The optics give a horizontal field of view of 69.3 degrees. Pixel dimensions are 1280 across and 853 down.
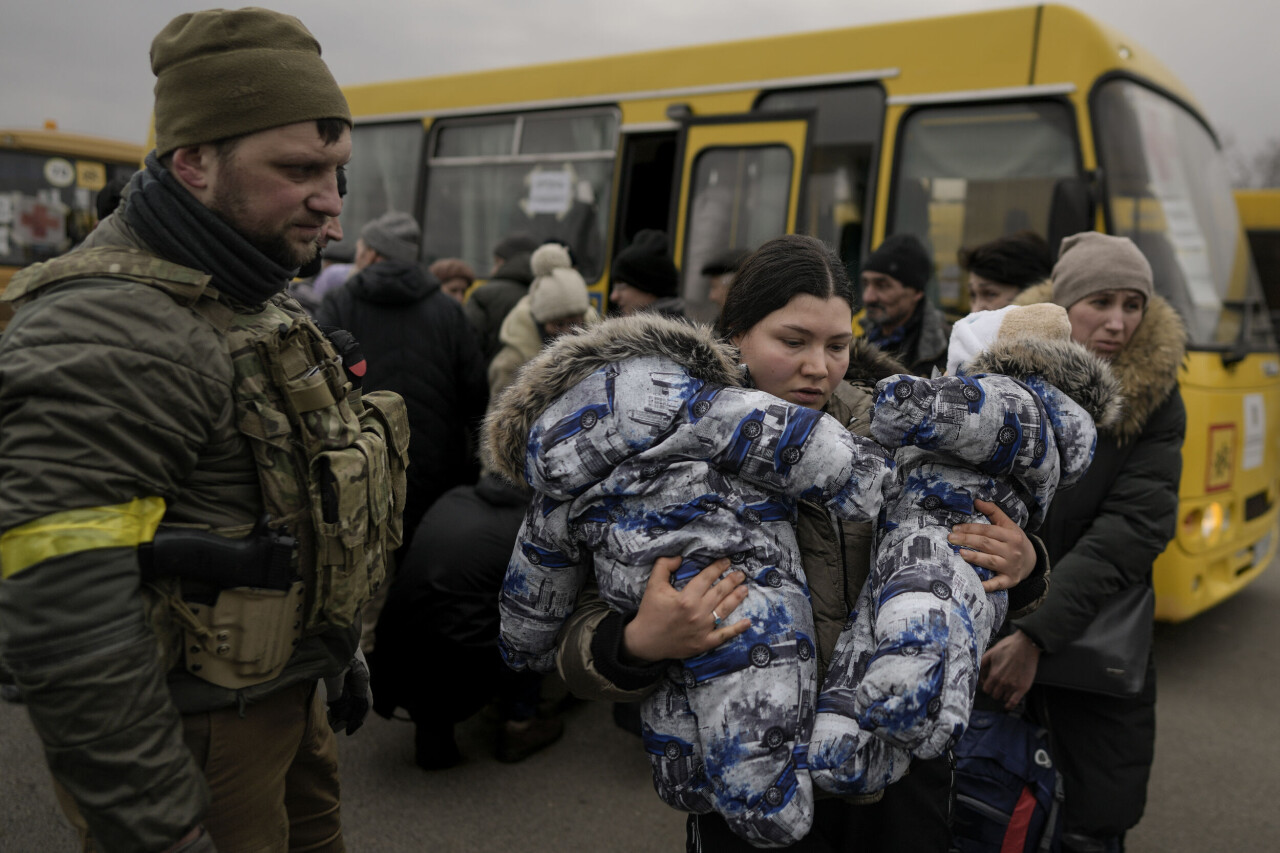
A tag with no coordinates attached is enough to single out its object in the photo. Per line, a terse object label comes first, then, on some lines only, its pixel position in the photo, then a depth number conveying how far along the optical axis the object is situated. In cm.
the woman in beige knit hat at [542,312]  447
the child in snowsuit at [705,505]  145
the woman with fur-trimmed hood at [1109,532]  253
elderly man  376
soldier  129
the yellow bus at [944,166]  466
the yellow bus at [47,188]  1138
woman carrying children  158
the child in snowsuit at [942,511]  139
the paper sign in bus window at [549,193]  671
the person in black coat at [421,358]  386
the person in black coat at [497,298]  546
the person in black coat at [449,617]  338
